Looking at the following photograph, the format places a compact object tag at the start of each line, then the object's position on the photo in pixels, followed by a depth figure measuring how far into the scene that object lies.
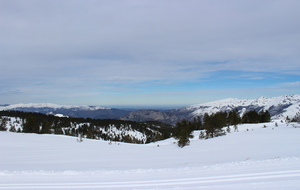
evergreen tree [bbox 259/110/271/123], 45.00
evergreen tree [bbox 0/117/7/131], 51.52
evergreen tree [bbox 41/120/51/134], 54.00
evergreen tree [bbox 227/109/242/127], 40.01
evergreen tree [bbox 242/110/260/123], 47.56
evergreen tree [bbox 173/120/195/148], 22.86
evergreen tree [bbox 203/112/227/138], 25.90
